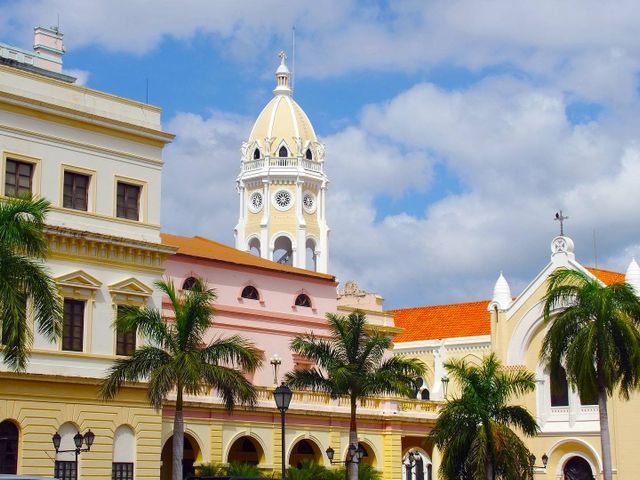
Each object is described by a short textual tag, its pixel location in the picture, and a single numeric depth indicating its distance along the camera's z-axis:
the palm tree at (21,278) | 30.48
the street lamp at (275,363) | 51.78
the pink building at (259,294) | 51.31
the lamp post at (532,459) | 44.50
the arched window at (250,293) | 53.16
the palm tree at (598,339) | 40.91
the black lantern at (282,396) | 34.12
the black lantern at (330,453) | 45.40
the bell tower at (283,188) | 98.00
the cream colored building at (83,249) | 39.25
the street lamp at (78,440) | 36.72
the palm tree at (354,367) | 43.38
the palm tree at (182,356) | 36.56
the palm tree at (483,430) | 42.94
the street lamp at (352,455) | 41.93
